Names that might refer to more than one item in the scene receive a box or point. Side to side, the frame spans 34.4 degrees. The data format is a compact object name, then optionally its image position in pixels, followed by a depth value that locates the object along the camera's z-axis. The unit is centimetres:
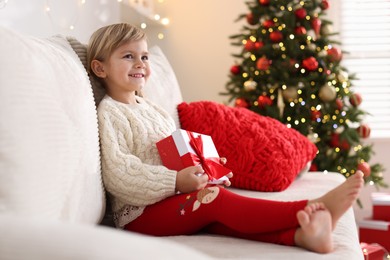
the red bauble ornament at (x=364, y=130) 388
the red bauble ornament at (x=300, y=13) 383
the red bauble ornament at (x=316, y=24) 383
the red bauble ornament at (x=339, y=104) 379
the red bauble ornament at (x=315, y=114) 377
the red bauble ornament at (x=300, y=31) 382
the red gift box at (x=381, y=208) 365
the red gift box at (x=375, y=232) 353
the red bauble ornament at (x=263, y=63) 381
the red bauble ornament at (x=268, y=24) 388
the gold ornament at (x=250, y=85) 388
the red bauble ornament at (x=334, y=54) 382
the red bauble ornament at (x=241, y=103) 389
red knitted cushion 240
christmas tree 380
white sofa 73
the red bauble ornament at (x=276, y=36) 382
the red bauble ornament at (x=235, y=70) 401
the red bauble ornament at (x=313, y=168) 376
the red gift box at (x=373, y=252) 257
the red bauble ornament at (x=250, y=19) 399
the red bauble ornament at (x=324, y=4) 396
